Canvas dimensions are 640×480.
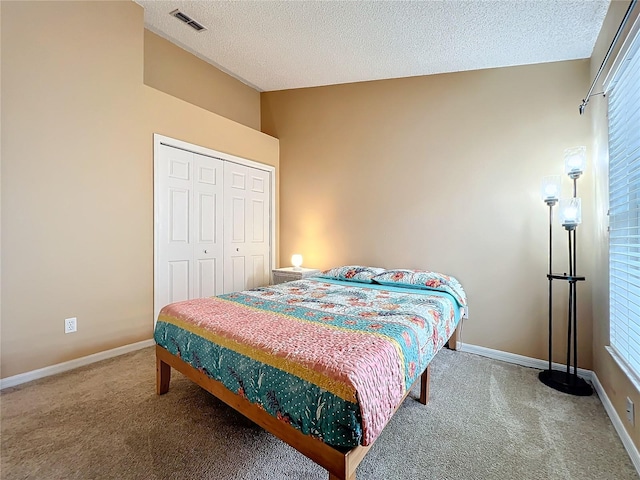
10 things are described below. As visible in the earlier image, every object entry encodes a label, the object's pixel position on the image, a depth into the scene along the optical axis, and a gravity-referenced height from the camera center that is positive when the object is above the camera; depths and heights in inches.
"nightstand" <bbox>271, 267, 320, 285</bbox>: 143.5 -18.1
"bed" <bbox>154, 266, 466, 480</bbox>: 42.1 -21.5
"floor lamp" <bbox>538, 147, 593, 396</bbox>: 86.4 -9.0
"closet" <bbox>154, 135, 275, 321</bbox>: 120.7 +6.5
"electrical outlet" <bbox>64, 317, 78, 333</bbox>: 94.8 -29.0
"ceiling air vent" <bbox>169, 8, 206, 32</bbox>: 108.3 +81.2
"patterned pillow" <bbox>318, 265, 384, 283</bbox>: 117.6 -15.0
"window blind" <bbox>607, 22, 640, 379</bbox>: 61.7 +8.1
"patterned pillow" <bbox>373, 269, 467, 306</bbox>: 100.7 -15.7
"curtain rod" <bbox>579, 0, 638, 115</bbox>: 59.2 +45.2
